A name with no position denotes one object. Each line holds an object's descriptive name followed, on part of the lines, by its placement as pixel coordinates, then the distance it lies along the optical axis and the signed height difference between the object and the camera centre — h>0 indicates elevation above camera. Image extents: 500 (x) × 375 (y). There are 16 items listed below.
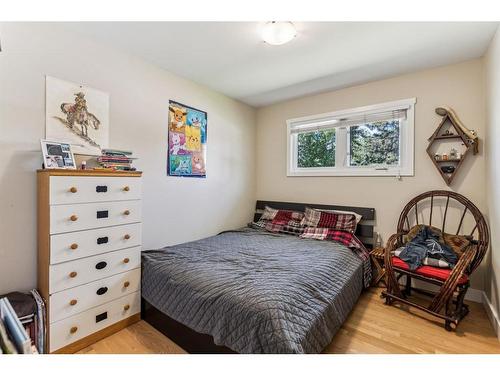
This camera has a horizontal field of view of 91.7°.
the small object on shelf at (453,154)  2.31 +0.33
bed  1.29 -0.69
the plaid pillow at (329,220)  2.72 -0.39
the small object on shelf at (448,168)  2.32 +0.20
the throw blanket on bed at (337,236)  2.47 -0.55
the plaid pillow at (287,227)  2.95 -0.52
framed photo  1.62 +0.20
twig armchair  1.85 -0.57
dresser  1.55 -0.49
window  2.66 +0.57
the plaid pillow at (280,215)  3.14 -0.38
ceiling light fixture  1.71 +1.11
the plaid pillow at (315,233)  2.71 -0.53
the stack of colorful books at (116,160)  1.91 +0.20
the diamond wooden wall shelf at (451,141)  2.23 +0.45
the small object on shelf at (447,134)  2.33 +0.54
